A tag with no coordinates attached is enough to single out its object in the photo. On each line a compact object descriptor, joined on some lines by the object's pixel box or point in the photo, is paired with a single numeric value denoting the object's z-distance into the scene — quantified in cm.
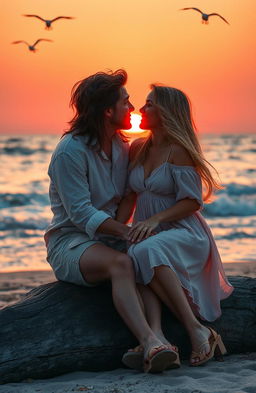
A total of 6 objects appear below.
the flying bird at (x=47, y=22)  1306
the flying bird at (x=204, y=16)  1208
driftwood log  471
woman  473
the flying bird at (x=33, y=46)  1404
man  476
